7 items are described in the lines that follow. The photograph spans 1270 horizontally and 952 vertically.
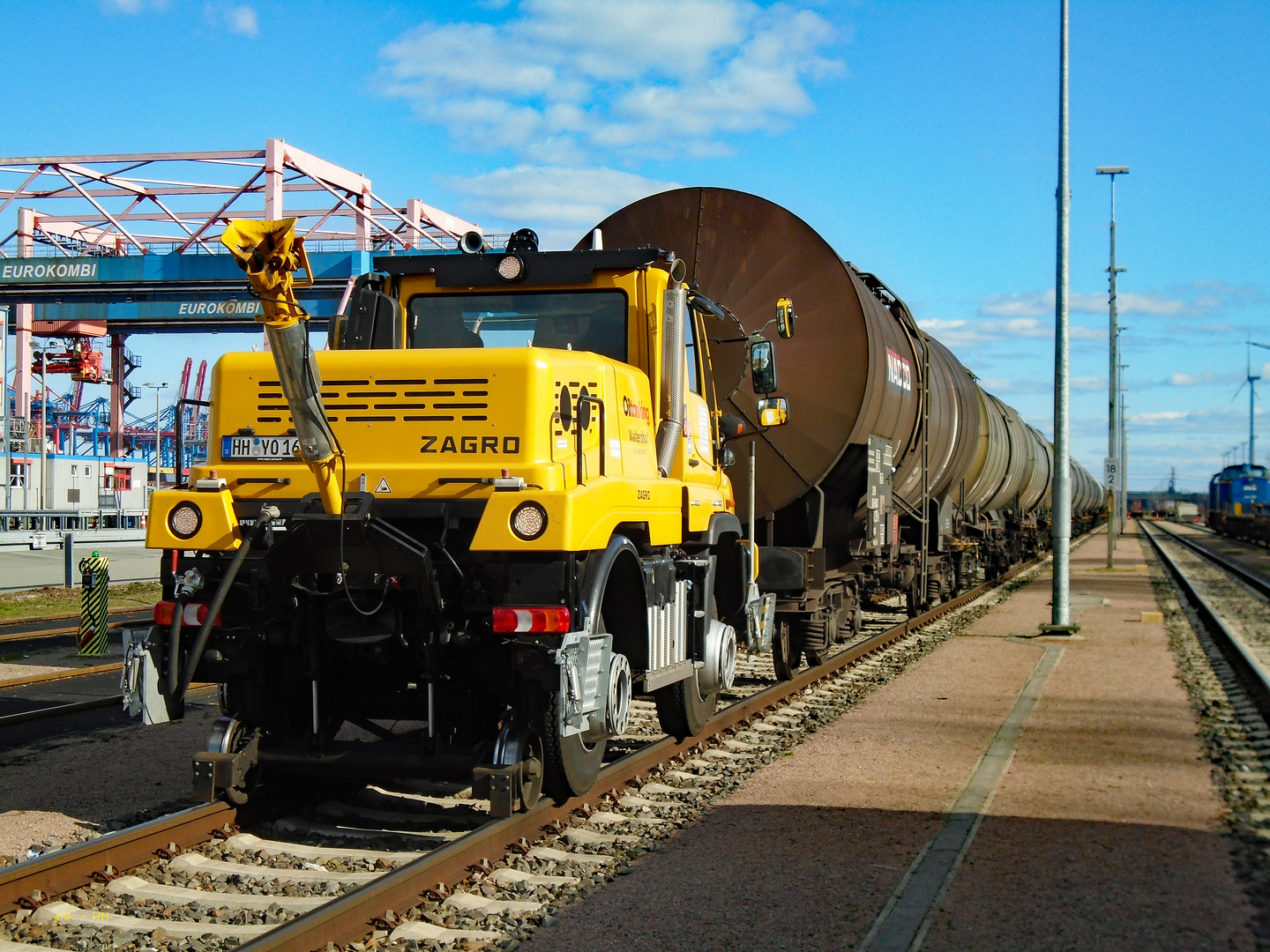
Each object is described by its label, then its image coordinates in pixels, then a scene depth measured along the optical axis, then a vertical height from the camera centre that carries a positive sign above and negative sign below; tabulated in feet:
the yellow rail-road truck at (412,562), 17.92 -0.99
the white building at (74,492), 113.60 +0.79
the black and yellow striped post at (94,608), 41.81 -4.02
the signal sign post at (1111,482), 88.63 +1.95
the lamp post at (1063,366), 52.95 +6.44
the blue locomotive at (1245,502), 174.53 +1.09
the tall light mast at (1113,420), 92.10 +8.91
